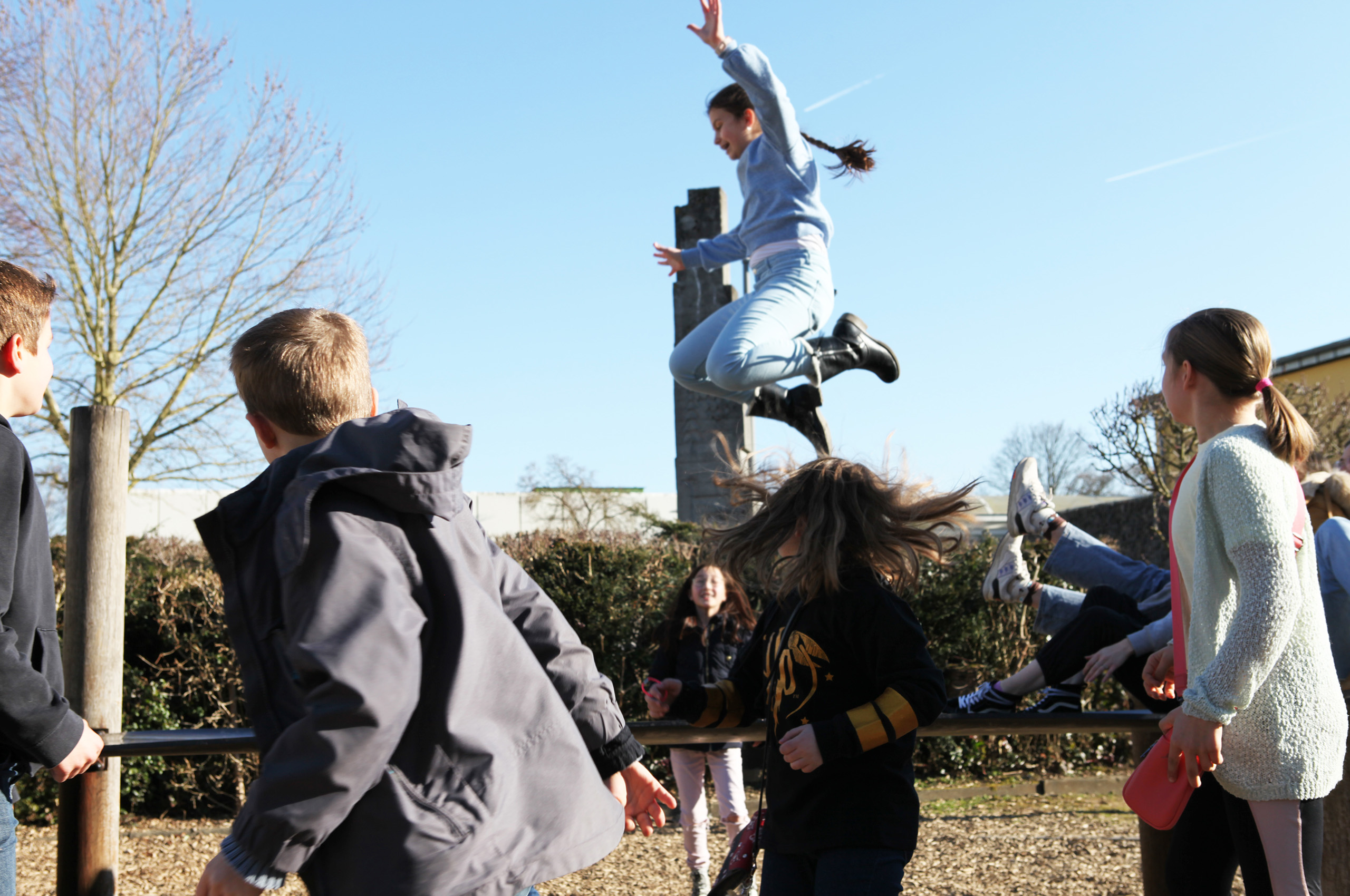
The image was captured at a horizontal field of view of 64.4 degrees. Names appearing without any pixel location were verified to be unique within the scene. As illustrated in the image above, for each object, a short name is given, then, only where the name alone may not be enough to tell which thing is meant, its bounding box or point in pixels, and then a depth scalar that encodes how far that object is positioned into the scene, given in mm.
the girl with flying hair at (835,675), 2240
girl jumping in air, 3938
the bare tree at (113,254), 12078
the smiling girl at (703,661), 5051
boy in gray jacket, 1395
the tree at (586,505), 15352
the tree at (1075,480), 35781
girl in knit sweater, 2064
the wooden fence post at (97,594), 2834
